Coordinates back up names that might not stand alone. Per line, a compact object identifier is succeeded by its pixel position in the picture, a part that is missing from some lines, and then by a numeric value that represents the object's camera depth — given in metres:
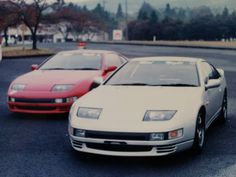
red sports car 7.78
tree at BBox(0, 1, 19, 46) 31.08
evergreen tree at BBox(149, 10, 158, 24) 112.57
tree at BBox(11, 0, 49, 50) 31.25
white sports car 4.91
